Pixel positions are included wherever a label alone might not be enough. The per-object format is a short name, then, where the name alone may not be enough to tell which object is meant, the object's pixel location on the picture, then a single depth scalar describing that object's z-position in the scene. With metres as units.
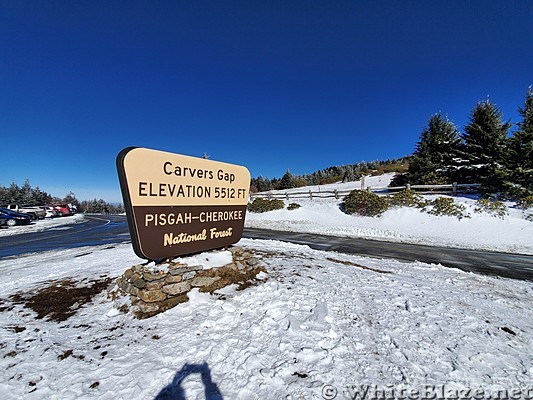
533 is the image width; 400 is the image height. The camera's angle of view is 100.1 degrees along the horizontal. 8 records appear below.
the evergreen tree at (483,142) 17.80
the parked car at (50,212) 27.83
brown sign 3.74
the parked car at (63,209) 29.14
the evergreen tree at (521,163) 14.54
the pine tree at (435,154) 20.75
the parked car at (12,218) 17.72
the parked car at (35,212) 24.43
